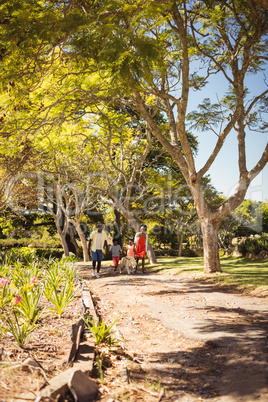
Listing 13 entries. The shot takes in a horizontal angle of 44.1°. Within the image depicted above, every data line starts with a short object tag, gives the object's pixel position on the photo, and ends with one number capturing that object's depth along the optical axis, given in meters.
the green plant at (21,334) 3.51
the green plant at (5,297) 5.15
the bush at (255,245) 17.96
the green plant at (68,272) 8.21
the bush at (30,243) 32.69
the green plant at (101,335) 3.86
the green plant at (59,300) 4.99
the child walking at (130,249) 14.30
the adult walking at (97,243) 11.94
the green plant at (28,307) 4.25
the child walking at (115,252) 13.73
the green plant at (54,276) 6.82
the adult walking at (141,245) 13.68
